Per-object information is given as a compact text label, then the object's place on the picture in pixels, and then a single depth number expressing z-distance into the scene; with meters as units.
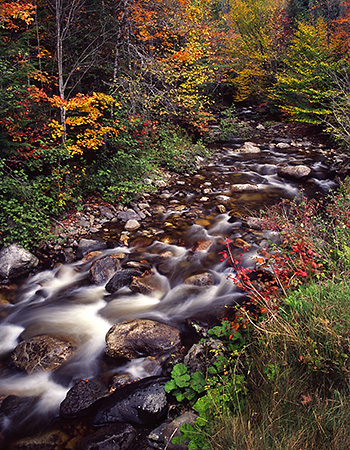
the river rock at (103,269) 5.58
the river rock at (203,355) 3.18
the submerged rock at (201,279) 5.41
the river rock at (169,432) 2.60
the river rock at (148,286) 5.22
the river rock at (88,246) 6.32
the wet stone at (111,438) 2.82
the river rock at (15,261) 5.49
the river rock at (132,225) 7.27
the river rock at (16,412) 3.16
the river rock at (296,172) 10.55
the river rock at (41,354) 3.79
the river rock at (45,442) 2.92
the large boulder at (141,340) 3.89
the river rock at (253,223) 6.95
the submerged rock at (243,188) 9.75
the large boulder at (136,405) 3.05
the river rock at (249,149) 14.39
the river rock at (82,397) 3.23
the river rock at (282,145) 14.84
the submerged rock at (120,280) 5.28
